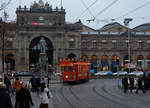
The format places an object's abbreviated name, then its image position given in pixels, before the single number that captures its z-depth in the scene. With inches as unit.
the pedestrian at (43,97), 463.5
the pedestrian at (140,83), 1005.8
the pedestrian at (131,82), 1076.3
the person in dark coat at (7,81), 876.6
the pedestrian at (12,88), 940.6
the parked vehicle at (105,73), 2576.0
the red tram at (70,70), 1464.1
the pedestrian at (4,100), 342.3
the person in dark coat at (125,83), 1050.7
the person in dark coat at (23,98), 471.5
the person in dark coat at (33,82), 915.4
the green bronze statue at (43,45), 1929.1
